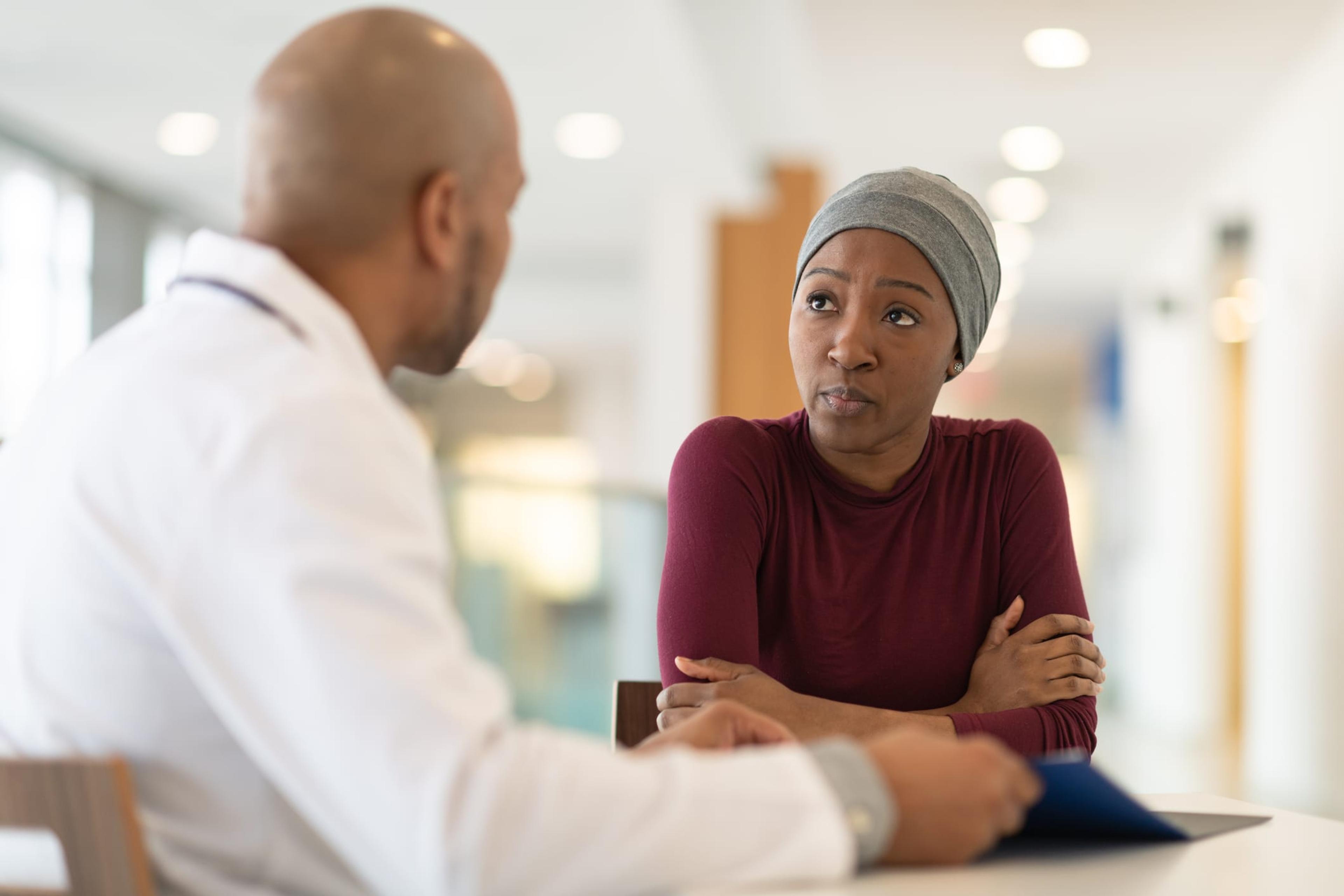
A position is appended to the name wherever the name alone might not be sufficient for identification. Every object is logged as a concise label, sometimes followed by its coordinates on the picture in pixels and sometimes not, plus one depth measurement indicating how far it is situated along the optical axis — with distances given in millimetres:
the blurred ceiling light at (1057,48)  5285
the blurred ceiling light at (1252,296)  6340
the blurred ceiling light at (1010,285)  10641
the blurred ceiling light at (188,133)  7426
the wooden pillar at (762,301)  8188
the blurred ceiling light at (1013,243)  8859
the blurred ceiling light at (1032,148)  6805
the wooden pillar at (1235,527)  8328
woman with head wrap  1579
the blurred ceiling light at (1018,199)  7758
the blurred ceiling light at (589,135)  7531
